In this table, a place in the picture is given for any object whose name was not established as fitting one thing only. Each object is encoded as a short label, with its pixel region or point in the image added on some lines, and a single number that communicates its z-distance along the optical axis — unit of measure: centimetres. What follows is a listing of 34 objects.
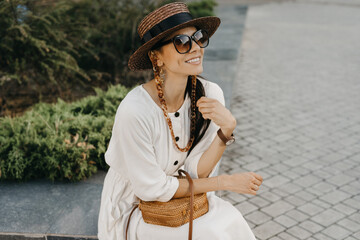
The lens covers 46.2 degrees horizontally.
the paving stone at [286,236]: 338
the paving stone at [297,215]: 364
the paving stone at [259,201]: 388
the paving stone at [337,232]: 340
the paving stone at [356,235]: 338
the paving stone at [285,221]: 356
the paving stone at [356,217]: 360
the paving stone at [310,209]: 373
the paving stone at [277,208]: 373
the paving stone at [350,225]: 348
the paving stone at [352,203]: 384
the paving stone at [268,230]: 342
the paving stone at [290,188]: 410
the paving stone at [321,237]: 338
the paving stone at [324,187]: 410
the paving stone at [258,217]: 361
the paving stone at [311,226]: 347
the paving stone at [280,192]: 402
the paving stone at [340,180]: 424
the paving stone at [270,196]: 396
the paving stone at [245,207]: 376
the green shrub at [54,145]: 364
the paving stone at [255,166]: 455
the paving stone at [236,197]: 395
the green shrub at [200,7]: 1117
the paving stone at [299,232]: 340
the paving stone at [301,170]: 443
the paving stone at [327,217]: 358
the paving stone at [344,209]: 373
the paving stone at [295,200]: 388
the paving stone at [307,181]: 421
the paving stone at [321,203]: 384
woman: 220
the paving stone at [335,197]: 393
